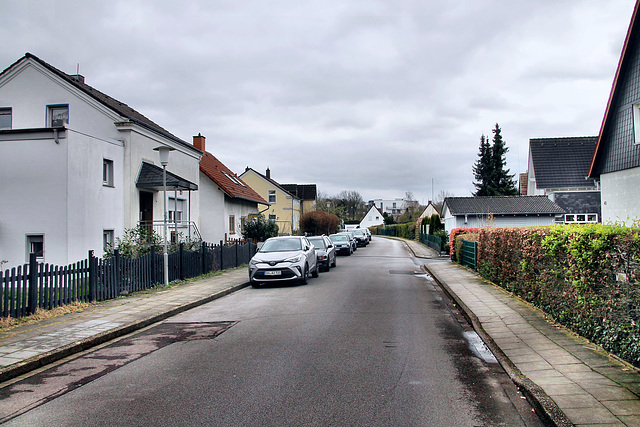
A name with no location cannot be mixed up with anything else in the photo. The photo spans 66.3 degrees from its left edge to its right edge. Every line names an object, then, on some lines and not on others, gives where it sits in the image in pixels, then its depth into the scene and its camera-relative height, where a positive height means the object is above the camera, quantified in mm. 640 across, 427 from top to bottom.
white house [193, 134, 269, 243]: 29281 +1680
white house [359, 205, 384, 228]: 129000 +2771
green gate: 18109 -1114
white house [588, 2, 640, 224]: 15250 +2736
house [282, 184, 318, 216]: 75812 +5708
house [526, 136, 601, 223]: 40562 +4587
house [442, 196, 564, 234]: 40281 +1246
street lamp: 13272 +606
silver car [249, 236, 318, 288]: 14742 -980
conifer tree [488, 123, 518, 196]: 57750 +5967
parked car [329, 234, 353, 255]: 33062 -1003
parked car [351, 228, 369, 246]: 48375 -829
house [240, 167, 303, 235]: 60844 +4659
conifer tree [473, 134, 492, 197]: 58219 +6840
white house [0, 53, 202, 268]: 14703 +2188
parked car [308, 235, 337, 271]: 20291 -940
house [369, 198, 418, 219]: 170762 +8553
